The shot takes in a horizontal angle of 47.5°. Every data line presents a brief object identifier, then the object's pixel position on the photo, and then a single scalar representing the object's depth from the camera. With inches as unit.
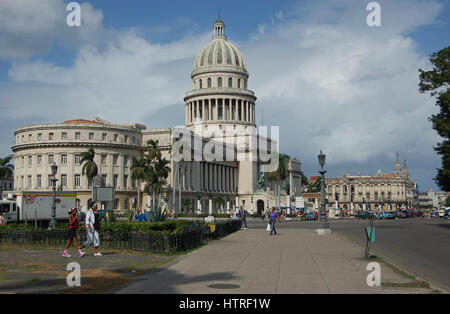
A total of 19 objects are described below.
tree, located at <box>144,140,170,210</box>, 3376.0
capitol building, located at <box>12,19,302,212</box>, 3528.5
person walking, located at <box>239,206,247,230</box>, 1842.3
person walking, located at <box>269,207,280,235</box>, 1429.6
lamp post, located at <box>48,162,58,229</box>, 1328.7
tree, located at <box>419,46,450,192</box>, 1772.1
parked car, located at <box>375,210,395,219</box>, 3423.0
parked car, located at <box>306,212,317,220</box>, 3186.5
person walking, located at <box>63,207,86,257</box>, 798.7
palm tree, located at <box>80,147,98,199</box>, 3331.9
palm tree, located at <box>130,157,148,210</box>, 3462.1
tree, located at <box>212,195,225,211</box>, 4004.9
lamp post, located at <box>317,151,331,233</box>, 1461.2
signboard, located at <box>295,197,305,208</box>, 3551.2
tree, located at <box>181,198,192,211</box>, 3754.4
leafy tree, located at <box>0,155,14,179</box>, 3501.2
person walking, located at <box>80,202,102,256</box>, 820.0
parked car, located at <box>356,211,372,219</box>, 3380.7
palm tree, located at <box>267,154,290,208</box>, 4274.1
